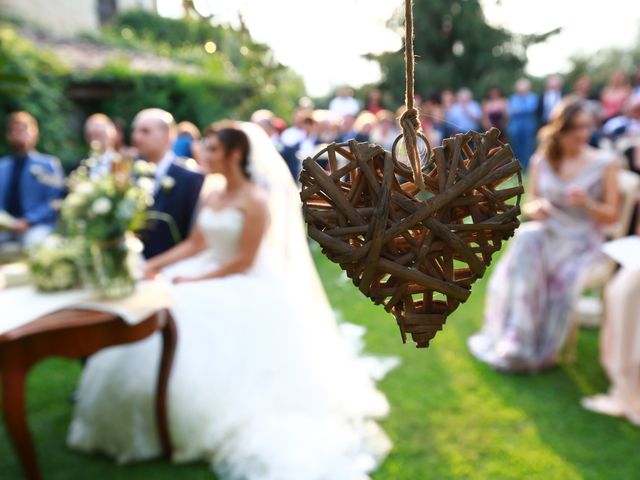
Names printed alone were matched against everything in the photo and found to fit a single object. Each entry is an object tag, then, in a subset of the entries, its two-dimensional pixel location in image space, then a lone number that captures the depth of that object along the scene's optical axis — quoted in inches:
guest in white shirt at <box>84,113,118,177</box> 229.0
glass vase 111.1
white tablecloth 101.2
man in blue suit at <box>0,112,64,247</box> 232.1
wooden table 97.1
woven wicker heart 32.7
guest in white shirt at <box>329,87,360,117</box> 399.2
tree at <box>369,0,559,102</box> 796.6
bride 117.6
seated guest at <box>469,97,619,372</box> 155.4
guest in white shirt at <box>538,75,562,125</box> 472.1
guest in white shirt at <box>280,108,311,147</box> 285.0
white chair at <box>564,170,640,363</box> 157.8
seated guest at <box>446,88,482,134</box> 450.3
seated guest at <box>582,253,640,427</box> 135.8
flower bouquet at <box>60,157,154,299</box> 112.5
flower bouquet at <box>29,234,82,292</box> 113.1
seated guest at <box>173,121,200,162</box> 263.8
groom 160.7
